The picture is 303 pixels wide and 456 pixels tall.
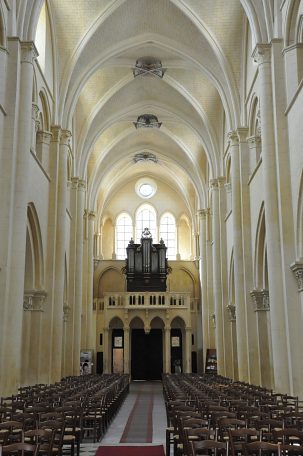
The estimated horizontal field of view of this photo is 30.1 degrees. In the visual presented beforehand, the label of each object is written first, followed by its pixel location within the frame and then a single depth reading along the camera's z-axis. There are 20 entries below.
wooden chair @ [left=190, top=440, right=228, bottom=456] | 7.25
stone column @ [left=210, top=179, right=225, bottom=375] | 31.38
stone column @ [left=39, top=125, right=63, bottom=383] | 23.22
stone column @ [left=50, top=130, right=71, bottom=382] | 23.98
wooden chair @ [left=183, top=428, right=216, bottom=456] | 7.74
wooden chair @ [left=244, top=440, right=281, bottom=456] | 7.09
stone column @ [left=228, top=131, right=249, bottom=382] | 24.45
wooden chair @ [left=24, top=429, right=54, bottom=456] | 7.74
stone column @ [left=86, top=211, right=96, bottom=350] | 39.18
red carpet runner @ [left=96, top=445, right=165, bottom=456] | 11.70
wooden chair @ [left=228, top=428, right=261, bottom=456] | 7.33
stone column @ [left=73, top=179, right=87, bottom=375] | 31.30
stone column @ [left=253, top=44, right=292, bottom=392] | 16.86
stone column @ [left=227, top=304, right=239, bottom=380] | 29.34
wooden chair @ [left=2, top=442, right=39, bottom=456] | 6.94
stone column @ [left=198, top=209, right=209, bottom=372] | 39.53
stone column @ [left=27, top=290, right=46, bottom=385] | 22.80
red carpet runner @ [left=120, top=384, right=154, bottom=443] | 14.25
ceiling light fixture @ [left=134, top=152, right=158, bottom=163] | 45.31
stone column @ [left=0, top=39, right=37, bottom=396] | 16.70
